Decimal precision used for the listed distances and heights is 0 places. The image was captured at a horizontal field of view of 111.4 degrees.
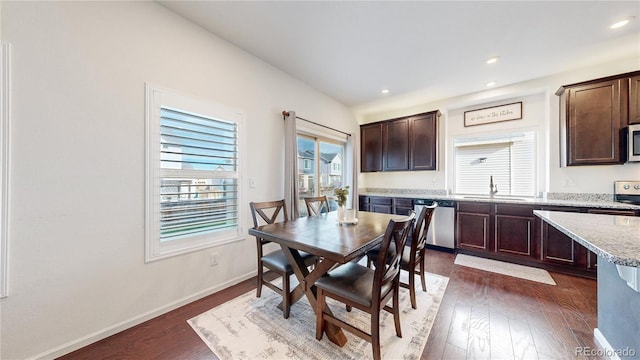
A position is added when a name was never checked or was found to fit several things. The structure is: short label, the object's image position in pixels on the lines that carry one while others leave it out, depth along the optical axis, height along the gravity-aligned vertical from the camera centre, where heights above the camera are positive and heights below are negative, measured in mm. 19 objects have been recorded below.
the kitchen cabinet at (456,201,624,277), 2750 -814
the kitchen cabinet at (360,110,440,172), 4117 +764
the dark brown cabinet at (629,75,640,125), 2551 +968
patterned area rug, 1544 -1213
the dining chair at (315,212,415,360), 1394 -756
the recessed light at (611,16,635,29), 2095 +1573
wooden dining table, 1513 -463
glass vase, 2311 -347
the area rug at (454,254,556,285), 2738 -1204
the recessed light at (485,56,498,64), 2803 +1581
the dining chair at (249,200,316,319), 1930 -778
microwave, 2555 +477
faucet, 3792 -139
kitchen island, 1005 -548
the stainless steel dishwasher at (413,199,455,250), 3664 -749
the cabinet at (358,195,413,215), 4098 -474
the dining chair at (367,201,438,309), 2004 -666
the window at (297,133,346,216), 3732 +270
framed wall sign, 3648 +1178
